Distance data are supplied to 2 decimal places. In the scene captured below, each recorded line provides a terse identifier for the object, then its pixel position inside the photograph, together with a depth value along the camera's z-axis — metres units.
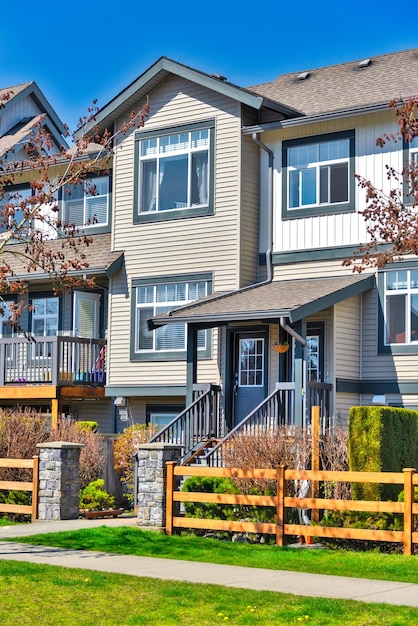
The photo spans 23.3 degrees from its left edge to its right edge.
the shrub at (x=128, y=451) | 20.36
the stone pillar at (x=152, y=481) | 15.74
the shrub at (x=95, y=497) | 19.05
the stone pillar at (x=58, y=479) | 16.98
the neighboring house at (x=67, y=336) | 23.86
